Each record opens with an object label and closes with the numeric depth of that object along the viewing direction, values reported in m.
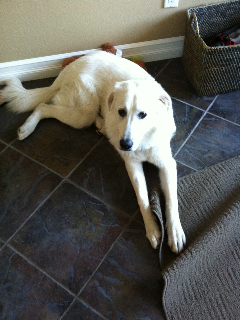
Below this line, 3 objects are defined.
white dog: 1.43
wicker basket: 1.95
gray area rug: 1.38
